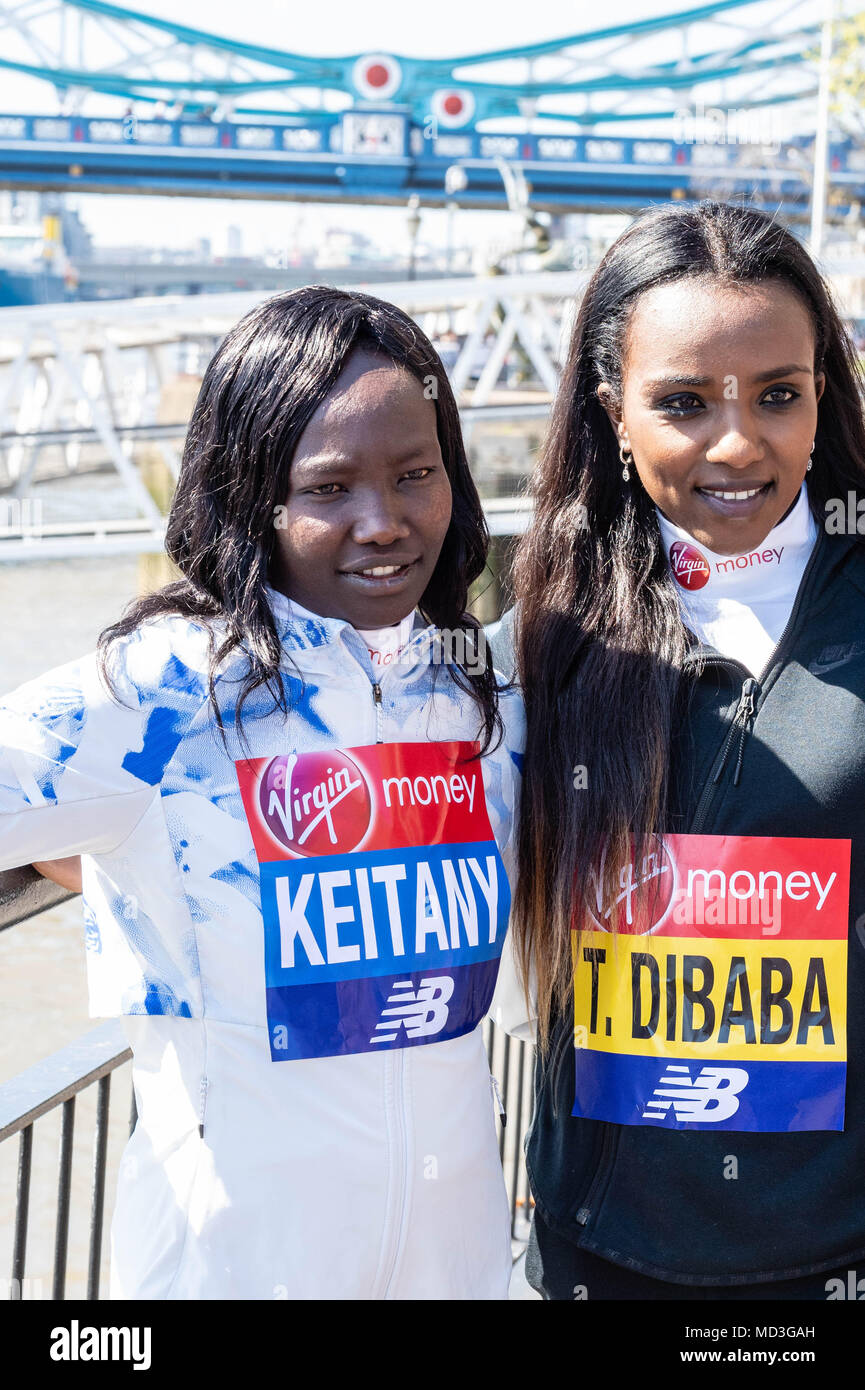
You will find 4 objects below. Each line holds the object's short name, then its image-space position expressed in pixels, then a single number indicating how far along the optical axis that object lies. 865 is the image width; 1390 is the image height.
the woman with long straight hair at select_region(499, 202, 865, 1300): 1.75
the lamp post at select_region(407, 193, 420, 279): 22.23
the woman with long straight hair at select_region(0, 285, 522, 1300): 1.58
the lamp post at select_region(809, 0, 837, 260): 20.70
